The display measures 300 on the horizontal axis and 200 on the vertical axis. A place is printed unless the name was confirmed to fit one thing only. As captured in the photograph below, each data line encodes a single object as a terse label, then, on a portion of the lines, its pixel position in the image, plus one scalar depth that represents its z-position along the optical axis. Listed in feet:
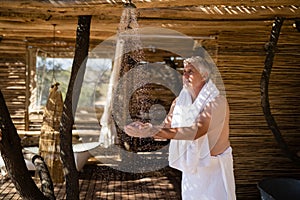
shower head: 8.86
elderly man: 7.66
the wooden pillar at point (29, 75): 21.84
